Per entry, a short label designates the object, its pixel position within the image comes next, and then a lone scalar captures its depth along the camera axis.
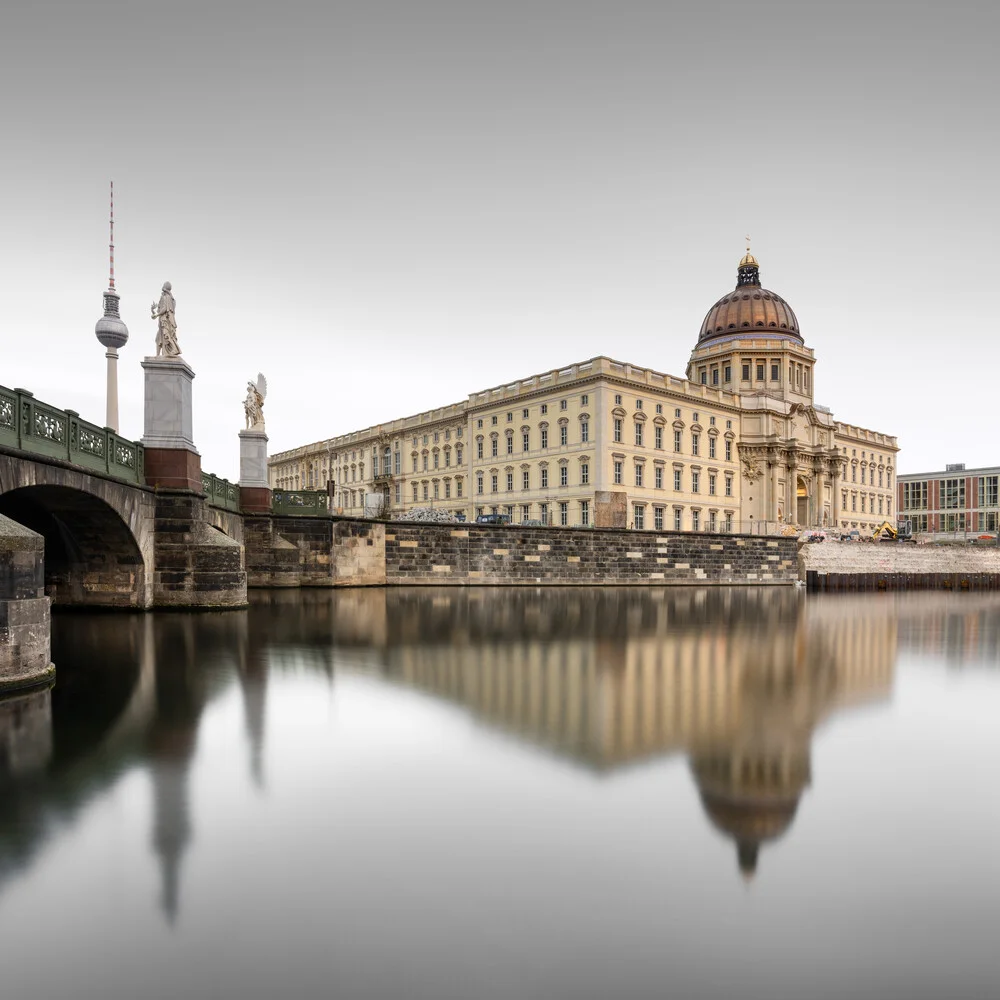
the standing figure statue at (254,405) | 25.78
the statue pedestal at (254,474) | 25.42
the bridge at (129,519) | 12.93
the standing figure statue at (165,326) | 17.00
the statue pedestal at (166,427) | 16.77
